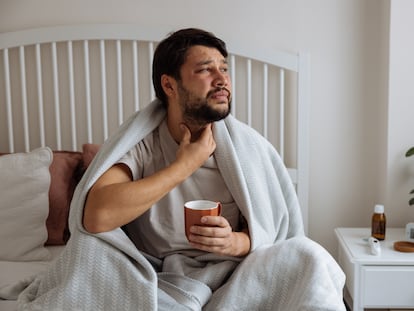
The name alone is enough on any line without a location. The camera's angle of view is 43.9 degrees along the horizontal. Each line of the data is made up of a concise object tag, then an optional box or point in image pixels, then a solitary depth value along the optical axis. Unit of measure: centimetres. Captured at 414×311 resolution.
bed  219
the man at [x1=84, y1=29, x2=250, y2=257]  129
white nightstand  185
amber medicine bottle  200
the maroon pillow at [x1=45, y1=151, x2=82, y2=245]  190
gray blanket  126
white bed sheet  158
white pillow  179
